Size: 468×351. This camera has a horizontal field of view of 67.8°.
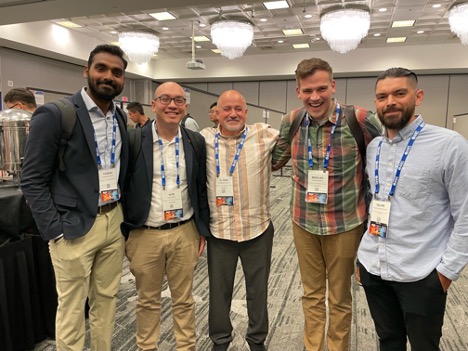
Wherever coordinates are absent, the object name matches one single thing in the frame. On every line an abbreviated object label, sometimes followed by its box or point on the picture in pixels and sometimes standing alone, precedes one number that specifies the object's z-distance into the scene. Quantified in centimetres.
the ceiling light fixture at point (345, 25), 554
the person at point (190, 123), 385
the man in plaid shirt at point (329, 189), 166
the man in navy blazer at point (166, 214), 176
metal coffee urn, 215
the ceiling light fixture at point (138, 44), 714
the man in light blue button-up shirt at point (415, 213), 126
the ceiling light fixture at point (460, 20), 526
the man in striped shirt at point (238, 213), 183
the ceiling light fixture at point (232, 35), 617
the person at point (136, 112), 508
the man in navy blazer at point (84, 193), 148
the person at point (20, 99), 285
